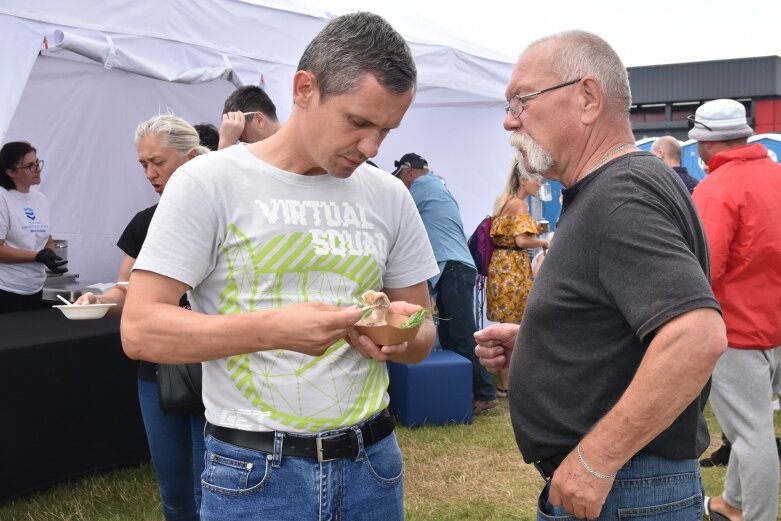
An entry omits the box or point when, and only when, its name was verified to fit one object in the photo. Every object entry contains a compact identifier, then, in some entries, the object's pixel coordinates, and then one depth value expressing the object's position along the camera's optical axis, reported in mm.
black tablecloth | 3770
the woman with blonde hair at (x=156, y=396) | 2701
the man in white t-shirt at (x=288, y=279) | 1474
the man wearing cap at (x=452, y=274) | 5941
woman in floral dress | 6297
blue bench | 5520
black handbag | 2410
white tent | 4469
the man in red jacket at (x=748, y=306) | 3457
